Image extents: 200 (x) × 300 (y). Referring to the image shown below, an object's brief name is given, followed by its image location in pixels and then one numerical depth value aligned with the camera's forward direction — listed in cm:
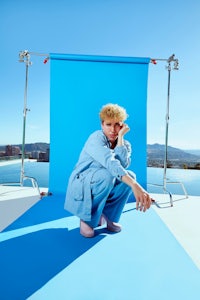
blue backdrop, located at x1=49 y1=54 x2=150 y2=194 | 264
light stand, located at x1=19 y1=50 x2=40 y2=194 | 262
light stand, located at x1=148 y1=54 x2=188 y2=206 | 263
